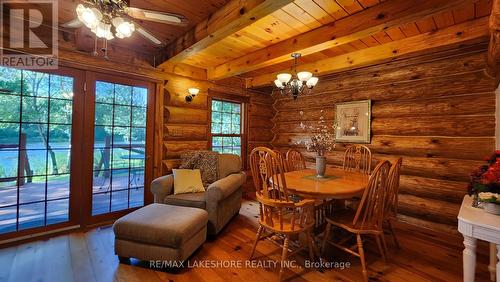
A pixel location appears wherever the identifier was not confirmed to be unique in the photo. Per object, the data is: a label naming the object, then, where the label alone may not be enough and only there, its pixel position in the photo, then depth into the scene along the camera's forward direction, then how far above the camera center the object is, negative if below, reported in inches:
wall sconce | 149.3 +29.9
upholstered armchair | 103.6 -29.3
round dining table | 77.6 -17.0
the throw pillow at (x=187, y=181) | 117.0 -23.5
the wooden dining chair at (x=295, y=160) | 134.9 -12.3
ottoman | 78.3 -34.9
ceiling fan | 59.9 +34.3
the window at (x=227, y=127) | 173.0 +9.6
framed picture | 145.5 +13.7
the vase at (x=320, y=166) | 103.9 -11.6
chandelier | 110.3 +30.1
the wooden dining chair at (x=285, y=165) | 122.4 -14.2
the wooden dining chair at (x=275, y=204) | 76.9 -22.1
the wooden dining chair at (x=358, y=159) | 128.3 -10.5
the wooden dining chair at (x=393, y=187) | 79.8 -16.8
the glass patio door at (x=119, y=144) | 118.7 -4.5
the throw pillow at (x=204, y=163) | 131.7 -14.9
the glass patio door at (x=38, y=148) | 96.2 -6.5
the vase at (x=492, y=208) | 60.1 -17.1
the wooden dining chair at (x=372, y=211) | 74.7 -24.0
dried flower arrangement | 101.5 -1.0
